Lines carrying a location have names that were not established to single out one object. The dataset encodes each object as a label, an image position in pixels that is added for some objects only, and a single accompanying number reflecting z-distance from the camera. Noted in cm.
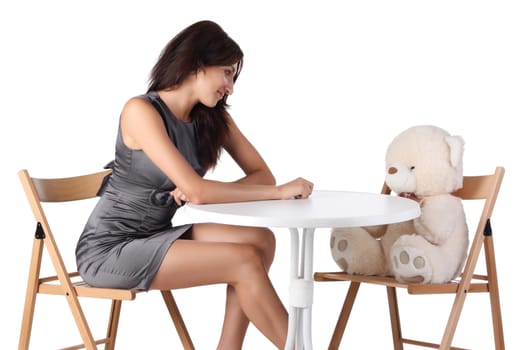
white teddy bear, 410
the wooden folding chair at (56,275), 392
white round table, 328
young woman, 371
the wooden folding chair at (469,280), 410
